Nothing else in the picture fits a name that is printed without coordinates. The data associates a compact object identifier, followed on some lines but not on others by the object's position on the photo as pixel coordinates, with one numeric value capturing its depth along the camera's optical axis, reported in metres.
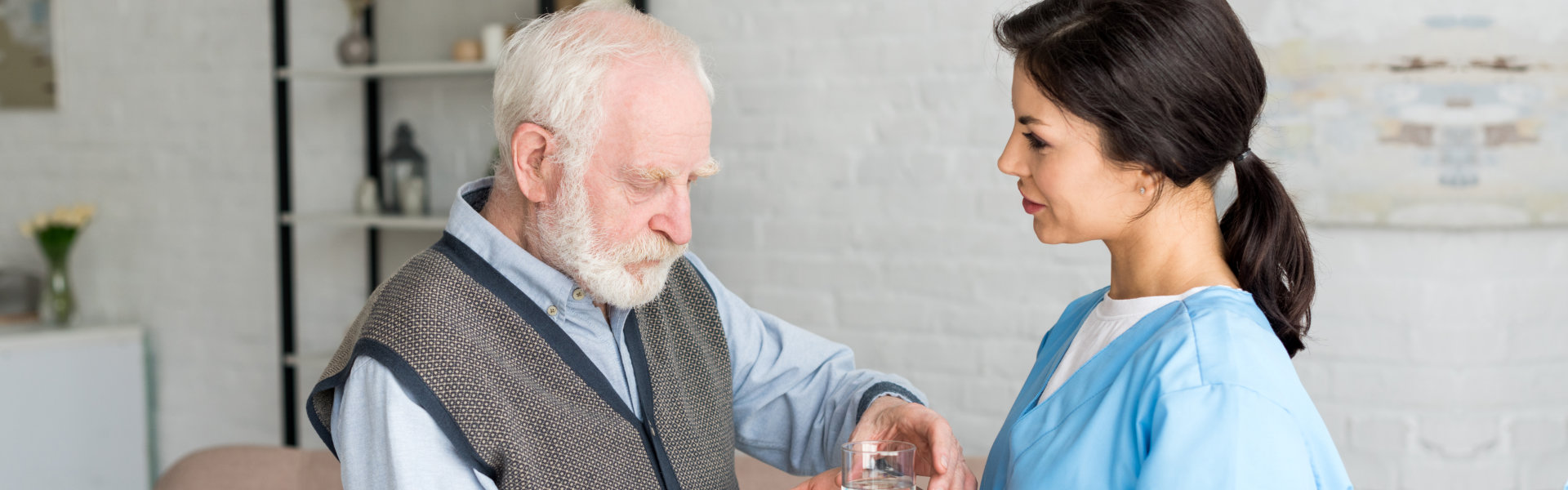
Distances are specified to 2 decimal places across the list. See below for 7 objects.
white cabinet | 3.31
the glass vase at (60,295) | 3.64
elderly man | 1.25
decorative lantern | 3.03
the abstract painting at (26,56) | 3.85
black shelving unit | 3.12
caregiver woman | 0.97
